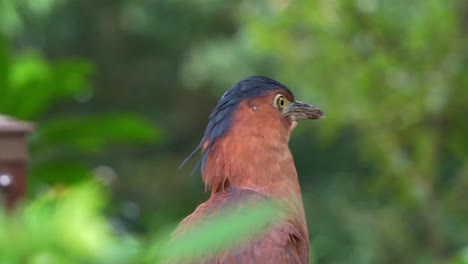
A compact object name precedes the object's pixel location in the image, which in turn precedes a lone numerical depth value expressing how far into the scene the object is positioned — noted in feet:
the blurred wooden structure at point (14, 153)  19.60
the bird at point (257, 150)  13.89
